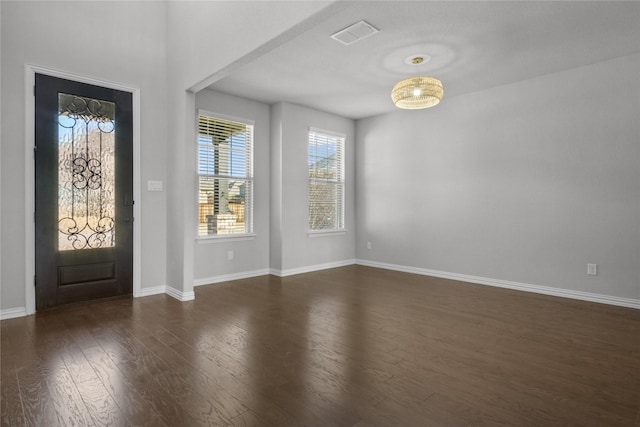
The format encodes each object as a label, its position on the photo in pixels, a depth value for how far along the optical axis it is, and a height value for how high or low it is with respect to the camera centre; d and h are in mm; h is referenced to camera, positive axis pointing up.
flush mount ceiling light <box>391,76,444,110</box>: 3750 +1348
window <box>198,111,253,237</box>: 4855 +547
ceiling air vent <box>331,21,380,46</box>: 3146 +1719
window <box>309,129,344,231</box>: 6043 +568
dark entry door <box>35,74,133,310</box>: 3510 +229
